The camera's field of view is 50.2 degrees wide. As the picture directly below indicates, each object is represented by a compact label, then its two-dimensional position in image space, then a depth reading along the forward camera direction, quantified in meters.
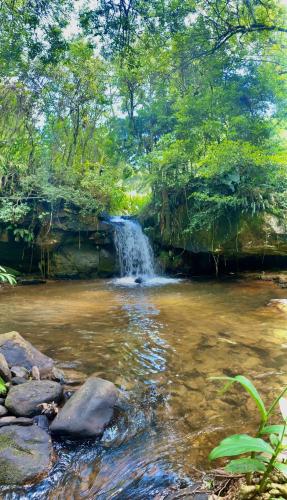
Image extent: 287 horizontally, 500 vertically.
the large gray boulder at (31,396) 2.54
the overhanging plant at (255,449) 1.30
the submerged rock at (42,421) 2.46
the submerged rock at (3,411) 2.49
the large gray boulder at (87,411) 2.39
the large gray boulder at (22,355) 3.32
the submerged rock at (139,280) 10.17
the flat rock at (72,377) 3.23
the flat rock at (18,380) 2.93
